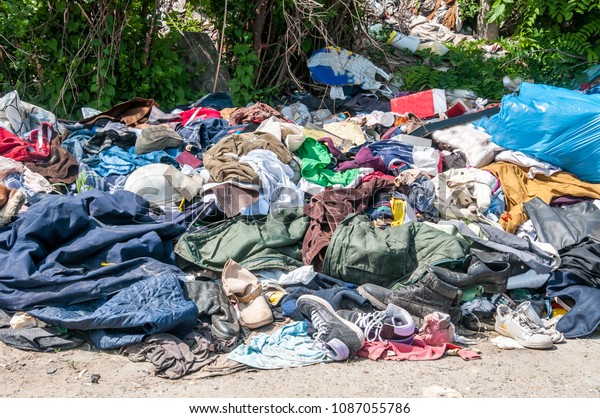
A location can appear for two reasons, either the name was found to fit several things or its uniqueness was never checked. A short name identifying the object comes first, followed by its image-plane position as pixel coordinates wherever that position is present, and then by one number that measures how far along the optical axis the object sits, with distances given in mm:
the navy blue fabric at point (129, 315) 3738
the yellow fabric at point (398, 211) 5055
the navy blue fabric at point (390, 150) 5879
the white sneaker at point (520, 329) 4051
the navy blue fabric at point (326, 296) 4148
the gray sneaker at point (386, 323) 3945
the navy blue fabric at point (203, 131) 6066
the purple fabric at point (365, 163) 5676
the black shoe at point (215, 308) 3957
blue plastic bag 5688
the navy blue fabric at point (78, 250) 3994
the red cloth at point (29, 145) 5578
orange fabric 5289
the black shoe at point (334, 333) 3760
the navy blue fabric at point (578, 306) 4223
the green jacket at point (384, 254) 4418
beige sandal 4090
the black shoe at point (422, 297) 4184
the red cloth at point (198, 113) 6611
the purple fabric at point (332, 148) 5863
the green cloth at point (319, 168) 5477
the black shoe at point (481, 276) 4312
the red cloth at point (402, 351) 3838
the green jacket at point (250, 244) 4523
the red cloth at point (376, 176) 5488
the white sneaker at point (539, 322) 4159
